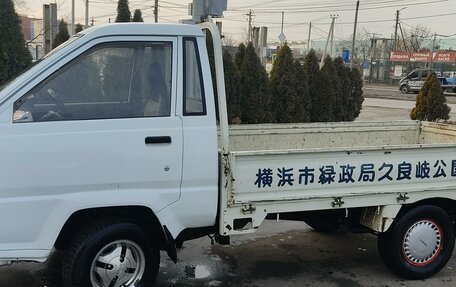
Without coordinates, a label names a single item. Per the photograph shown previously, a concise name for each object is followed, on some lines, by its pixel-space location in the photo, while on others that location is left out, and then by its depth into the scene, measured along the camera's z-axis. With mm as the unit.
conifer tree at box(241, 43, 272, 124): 10195
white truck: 3217
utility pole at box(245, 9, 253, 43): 67756
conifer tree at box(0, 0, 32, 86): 8438
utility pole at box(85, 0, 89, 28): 34081
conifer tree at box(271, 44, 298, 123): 10320
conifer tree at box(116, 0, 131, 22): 11328
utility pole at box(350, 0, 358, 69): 43616
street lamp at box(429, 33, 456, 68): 48778
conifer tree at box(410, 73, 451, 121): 11789
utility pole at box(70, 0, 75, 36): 29500
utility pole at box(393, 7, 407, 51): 63338
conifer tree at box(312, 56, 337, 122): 10734
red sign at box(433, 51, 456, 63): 48188
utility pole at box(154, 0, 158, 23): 41491
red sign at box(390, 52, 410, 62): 51656
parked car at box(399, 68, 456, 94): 35156
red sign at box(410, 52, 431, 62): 48900
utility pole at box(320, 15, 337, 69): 43638
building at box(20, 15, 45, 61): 35962
